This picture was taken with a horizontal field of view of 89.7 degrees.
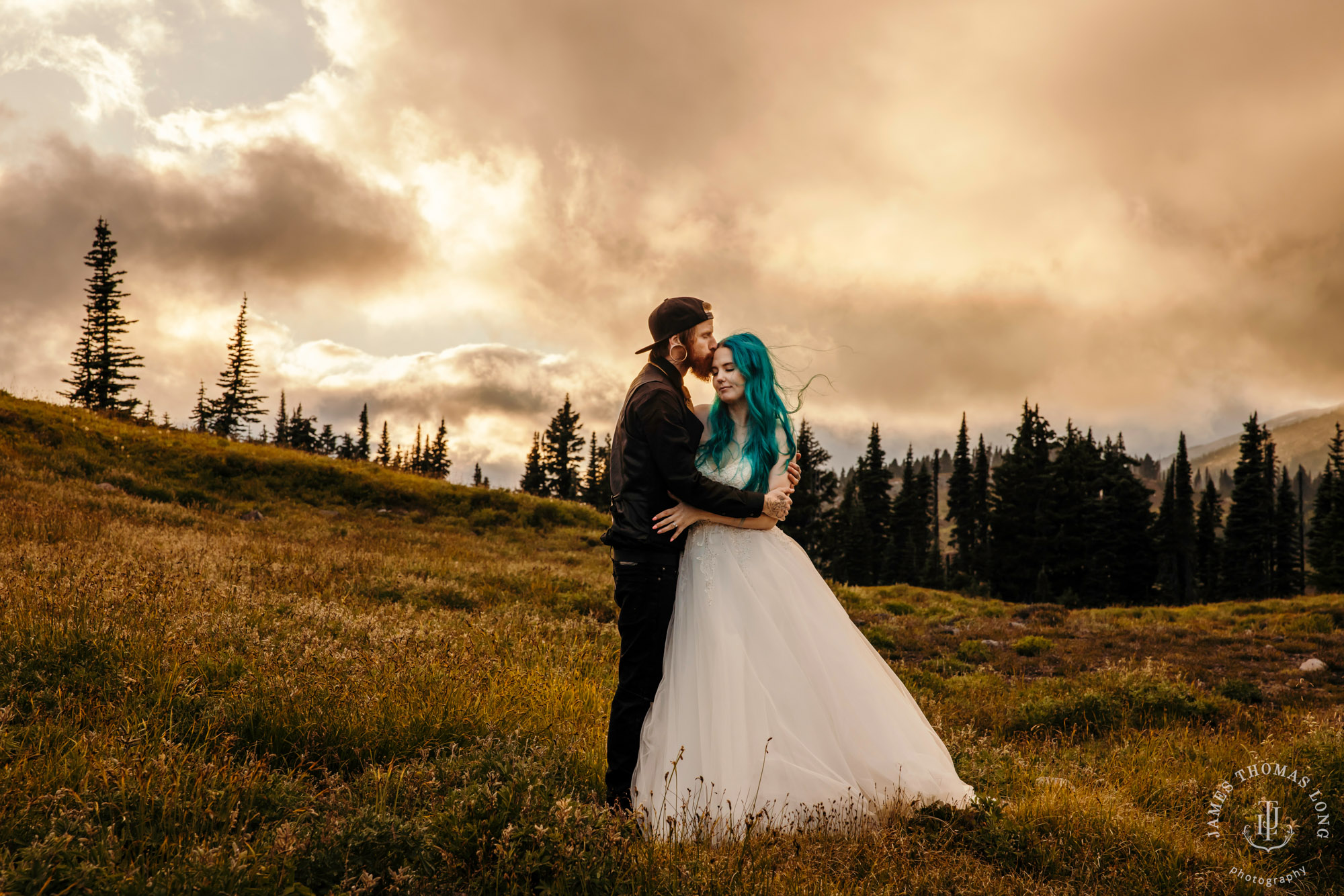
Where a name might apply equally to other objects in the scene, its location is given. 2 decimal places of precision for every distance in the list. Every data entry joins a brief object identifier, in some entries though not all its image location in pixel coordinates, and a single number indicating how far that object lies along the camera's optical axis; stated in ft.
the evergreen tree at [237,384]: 213.05
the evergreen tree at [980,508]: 239.91
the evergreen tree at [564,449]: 254.47
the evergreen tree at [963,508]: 250.57
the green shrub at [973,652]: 40.41
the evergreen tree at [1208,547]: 231.20
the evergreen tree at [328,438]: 311.06
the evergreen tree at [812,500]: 213.66
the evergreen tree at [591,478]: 289.74
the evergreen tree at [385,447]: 329.79
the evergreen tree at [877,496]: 252.21
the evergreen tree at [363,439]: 320.05
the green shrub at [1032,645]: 43.27
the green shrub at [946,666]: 36.47
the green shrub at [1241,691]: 31.55
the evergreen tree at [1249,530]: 210.79
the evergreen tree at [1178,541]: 216.95
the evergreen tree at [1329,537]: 184.03
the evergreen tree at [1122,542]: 183.11
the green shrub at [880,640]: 41.65
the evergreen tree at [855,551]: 240.32
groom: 13.69
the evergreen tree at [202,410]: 242.58
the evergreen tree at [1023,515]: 189.37
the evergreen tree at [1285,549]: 212.23
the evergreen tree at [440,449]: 322.55
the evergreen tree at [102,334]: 162.40
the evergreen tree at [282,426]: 314.55
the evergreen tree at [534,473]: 279.90
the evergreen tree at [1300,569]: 231.30
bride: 12.91
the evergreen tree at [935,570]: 231.75
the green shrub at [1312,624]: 54.70
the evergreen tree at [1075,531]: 182.29
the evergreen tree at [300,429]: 298.76
